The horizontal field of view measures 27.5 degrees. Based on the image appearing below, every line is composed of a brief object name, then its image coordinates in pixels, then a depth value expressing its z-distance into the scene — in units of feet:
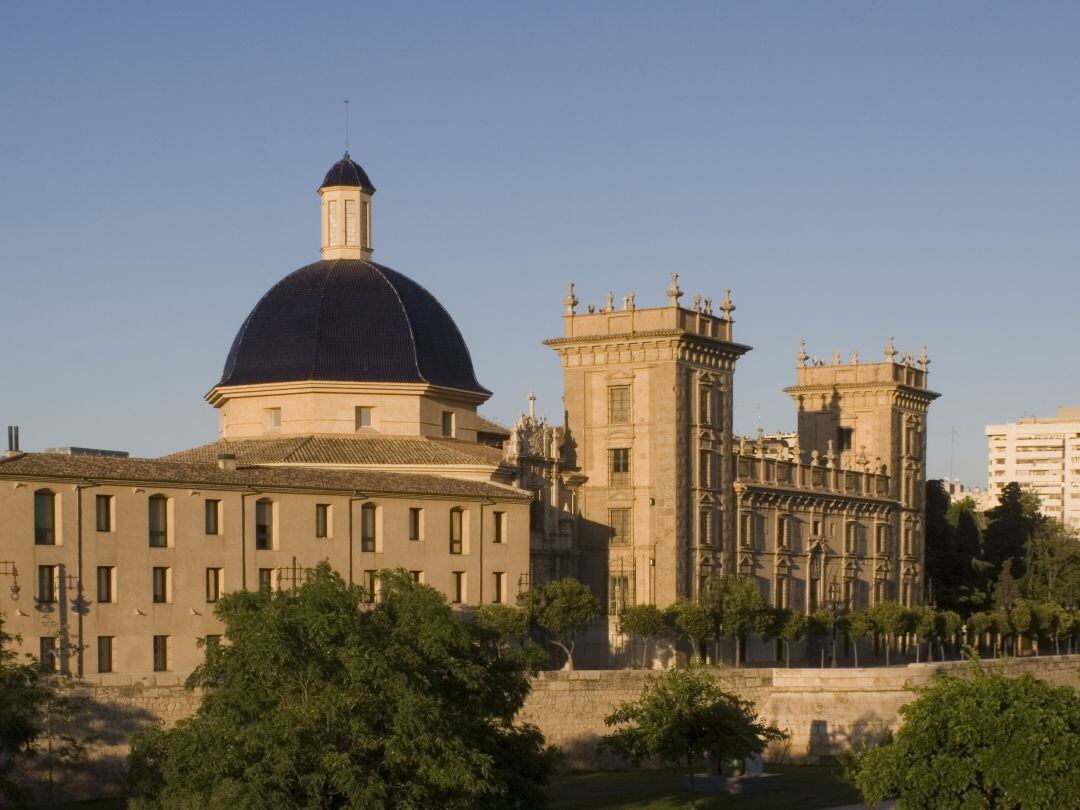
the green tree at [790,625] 243.19
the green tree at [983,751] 134.62
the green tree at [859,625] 261.03
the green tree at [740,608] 234.17
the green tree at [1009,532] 347.56
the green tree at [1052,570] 333.21
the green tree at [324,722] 127.75
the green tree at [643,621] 230.07
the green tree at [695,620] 229.86
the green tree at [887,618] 264.11
